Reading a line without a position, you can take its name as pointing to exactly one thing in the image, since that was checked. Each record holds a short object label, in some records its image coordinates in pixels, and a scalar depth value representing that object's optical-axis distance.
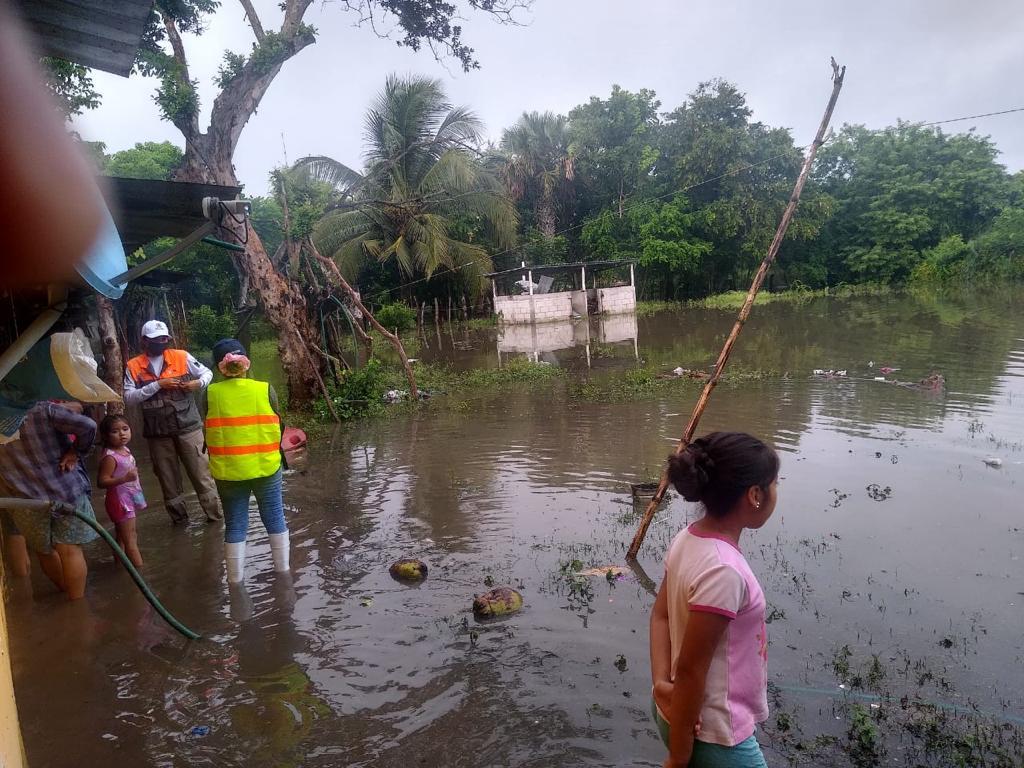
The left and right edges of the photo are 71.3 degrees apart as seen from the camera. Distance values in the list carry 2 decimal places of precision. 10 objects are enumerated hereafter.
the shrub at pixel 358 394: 11.24
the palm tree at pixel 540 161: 36.06
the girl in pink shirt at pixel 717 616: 1.81
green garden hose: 2.62
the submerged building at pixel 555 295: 30.58
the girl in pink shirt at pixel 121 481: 5.13
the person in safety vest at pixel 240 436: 4.54
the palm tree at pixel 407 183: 27.33
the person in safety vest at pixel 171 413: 5.62
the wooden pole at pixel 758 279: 4.66
